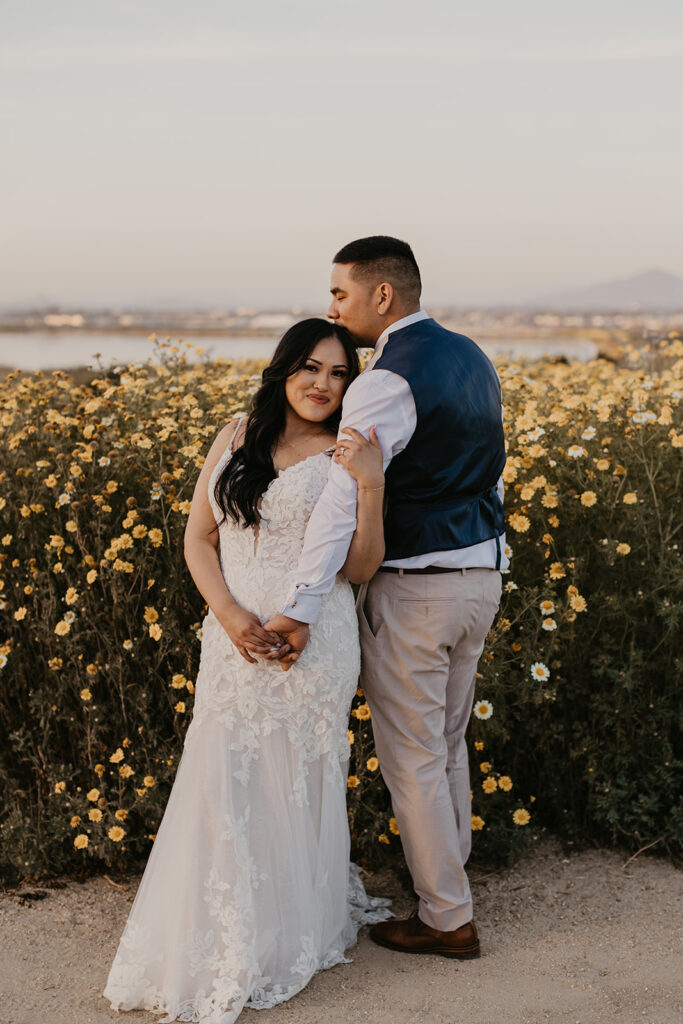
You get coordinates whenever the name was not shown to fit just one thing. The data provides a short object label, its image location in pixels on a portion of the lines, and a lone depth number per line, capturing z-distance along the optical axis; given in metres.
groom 3.00
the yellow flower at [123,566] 3.83
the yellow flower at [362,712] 3.82
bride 3.08
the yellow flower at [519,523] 3.92
